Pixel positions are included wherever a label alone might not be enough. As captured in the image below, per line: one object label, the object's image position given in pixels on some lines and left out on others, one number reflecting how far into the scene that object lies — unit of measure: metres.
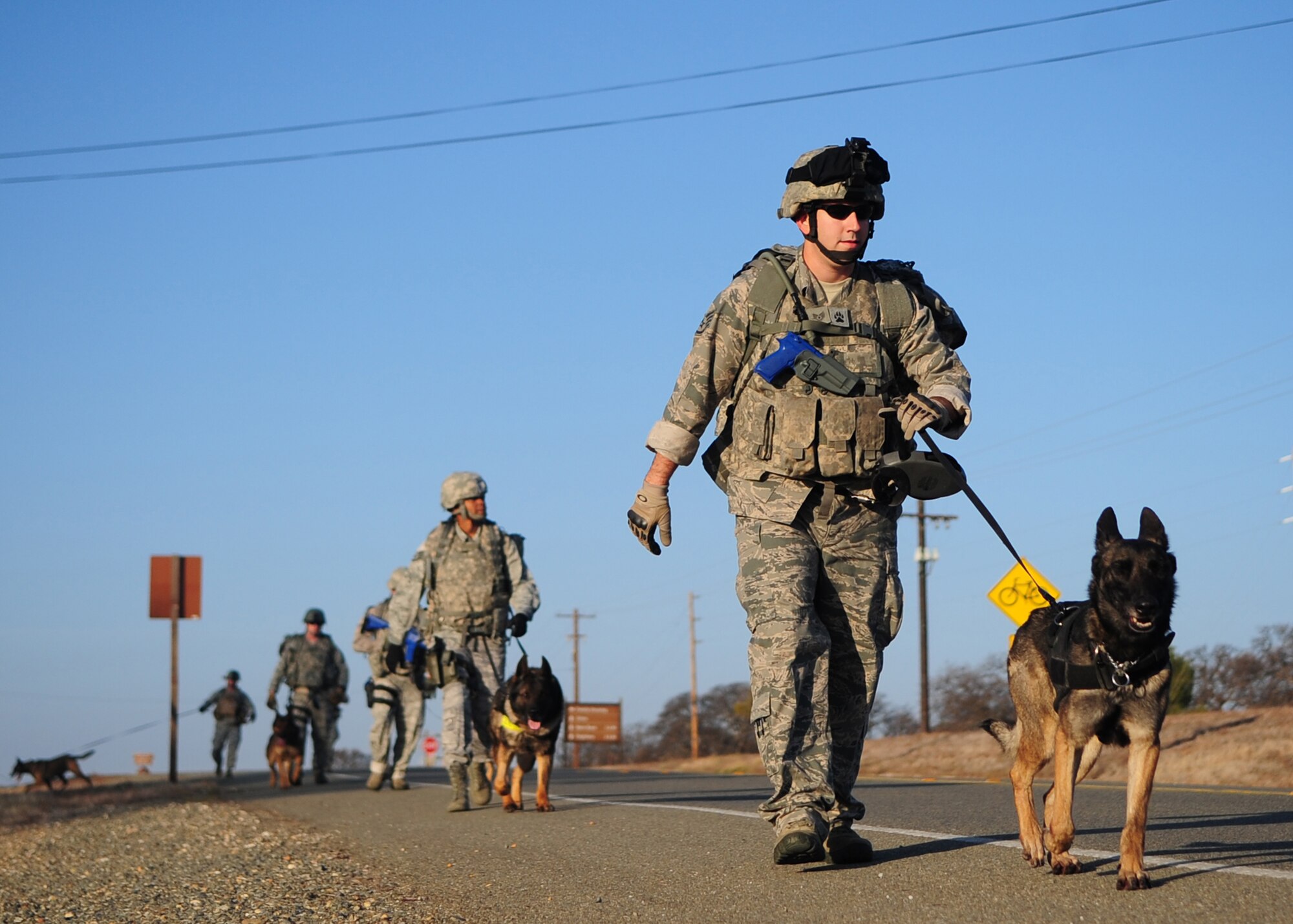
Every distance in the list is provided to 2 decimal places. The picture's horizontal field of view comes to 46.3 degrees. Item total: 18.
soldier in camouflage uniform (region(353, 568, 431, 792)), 16.19
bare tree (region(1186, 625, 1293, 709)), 36.41
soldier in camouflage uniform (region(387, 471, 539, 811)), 11.96
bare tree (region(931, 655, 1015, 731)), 50.84
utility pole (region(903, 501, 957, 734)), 48.31
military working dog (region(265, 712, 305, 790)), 20.06
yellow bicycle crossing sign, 20.75
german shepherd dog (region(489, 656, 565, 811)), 11.45
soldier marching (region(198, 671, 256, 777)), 25.44
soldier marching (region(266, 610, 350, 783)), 20.06
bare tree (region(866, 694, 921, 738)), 58.84
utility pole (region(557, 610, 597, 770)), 73.81
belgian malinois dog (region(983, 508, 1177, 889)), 5.00
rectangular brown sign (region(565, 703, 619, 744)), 61.97
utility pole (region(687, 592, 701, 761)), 56.56
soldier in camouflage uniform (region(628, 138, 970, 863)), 5.79
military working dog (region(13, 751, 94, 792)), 27.80
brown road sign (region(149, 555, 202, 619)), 23.22
